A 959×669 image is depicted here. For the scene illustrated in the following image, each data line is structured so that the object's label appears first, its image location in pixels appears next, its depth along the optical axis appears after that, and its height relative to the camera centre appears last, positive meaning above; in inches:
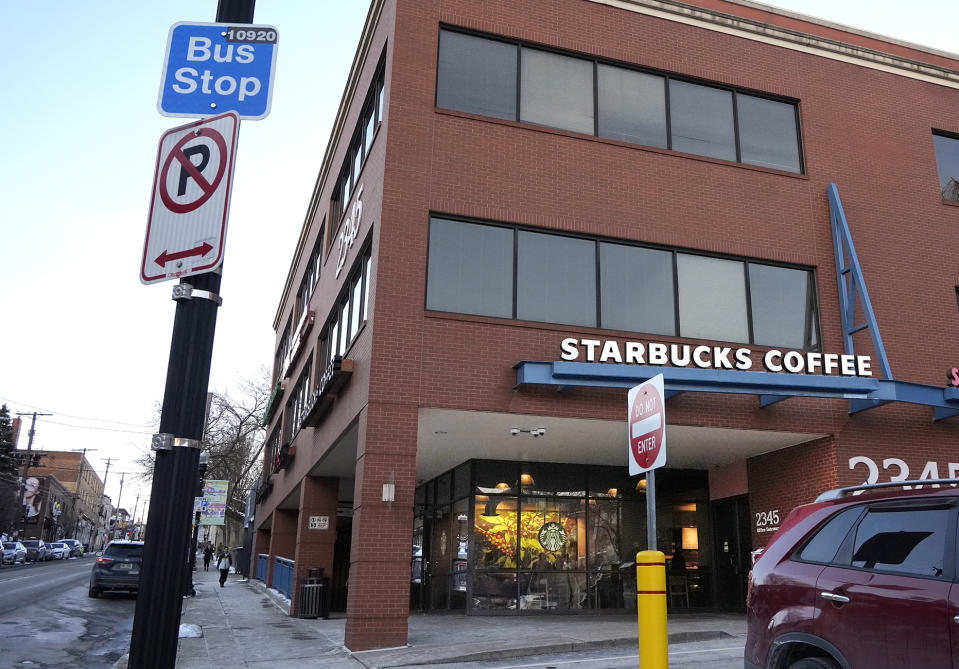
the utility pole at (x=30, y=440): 2650.1 +323.4
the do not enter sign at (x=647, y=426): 243.9 +40.2
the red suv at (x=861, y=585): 175.9 -4.9
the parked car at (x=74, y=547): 2835.6 -10.2
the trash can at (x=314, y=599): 743.7 -43.2
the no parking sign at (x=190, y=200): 141.9 +59.8
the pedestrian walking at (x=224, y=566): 1306.6 -28.2
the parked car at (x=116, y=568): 866.8 -23.8
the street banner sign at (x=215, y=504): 1233.4 +64.7
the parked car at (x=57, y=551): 2454.5 -22.1
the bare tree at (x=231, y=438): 2343.8 +316.7
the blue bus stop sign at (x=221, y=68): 158.6 +91.2
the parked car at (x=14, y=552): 1861.5 -22.1
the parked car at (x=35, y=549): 2175.2 -15.6
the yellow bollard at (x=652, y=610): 243.0 -14.8
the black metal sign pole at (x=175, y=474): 127.5 +11.4
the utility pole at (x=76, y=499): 4180.6 +226.0
